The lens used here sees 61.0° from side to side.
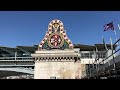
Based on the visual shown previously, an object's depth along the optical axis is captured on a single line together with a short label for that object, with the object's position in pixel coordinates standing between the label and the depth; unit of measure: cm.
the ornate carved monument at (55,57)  1243
